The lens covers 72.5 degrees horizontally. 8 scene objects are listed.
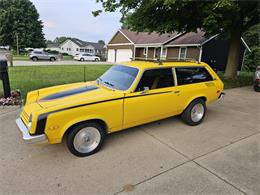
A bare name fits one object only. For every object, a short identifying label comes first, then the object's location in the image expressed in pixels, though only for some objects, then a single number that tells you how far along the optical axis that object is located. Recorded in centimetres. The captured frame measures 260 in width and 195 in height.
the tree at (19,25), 4041
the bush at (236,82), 1010
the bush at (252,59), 2322
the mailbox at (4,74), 546
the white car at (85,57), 3347
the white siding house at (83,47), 5319
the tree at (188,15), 822
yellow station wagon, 285
